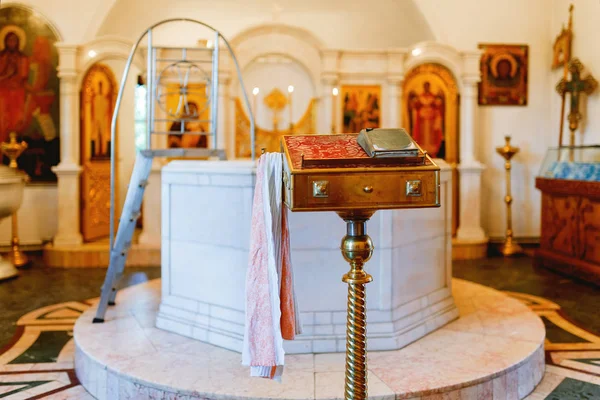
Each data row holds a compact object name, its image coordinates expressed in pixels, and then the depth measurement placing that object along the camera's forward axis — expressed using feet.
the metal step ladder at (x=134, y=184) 12.84
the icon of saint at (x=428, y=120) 27.17
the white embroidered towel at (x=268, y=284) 7.79
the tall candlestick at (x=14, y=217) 23.54
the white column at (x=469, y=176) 26.30
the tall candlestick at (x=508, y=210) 26.32
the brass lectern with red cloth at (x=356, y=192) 6.79
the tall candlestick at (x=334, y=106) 26.32
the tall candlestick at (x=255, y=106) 27.63
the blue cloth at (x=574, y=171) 20.49
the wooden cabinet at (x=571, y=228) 20.20
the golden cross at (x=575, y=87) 24.73
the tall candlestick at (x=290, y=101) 27.37
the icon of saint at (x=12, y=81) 26.16
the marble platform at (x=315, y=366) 9.69
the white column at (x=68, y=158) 24.77
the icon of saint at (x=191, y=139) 26.27
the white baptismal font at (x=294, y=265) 11.45
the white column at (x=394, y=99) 26.40
